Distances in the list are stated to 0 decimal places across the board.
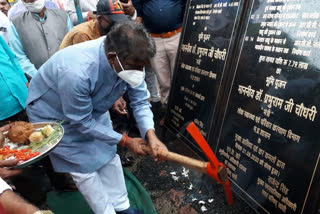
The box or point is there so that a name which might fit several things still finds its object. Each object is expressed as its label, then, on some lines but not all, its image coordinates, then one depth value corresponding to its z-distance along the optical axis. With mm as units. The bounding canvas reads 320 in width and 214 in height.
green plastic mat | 2756
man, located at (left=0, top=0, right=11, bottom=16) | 5297
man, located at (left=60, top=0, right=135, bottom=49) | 2695
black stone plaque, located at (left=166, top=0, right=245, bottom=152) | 2398
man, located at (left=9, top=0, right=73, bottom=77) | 3297
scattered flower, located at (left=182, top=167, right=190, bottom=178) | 3102
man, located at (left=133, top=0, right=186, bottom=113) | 3637
